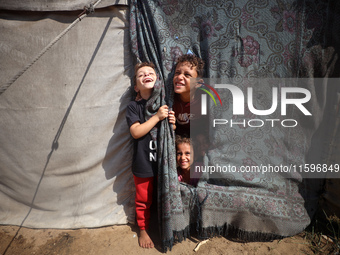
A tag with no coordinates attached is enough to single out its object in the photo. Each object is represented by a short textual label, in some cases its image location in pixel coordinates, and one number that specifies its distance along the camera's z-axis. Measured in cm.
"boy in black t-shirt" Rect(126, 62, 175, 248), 179
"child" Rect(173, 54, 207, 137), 183
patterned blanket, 184
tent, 186
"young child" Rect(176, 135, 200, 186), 192
